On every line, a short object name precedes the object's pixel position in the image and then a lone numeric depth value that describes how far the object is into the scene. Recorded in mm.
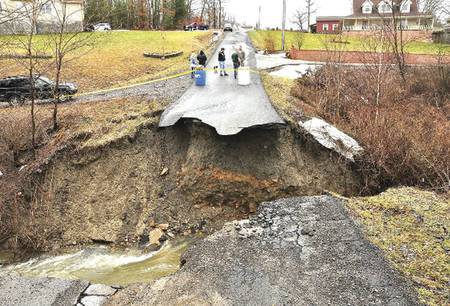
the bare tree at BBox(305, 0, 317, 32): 67469
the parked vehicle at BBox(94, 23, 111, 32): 39850
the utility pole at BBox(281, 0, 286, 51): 33500
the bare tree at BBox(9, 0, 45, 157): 11877
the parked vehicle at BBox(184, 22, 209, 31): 50862
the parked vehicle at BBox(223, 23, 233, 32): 48600
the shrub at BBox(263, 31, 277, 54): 35000
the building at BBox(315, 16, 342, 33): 60381
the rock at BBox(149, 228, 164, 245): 11945
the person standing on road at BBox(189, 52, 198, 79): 19828
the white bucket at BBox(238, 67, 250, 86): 17859
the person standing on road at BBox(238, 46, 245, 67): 18719
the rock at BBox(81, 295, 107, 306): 7882
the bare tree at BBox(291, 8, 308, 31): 70450
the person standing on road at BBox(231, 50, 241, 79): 18859
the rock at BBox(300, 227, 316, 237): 9352
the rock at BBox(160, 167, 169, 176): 13805
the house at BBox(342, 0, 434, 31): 51625
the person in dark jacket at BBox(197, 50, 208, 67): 19391
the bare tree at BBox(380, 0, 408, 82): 20500
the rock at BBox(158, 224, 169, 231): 12445
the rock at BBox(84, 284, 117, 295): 8219
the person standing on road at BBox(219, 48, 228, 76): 19395
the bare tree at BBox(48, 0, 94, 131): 13086
